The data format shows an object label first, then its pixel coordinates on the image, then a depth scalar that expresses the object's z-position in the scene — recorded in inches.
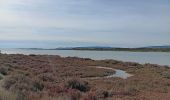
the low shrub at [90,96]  229.2
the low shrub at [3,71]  386.7
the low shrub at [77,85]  308.3
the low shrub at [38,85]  265.2
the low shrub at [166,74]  519.7
